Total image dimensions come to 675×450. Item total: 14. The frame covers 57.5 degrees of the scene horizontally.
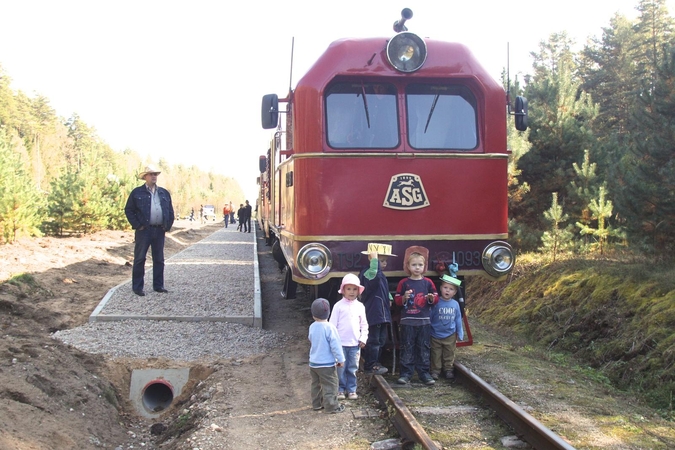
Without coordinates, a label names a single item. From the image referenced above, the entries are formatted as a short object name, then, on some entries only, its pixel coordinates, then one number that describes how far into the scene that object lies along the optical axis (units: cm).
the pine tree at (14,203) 1552
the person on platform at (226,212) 4325
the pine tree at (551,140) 1212
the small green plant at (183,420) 532
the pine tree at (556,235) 1078
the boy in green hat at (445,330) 607
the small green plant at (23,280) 999
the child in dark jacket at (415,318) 586
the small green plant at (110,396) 596
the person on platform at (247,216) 3544
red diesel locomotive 614
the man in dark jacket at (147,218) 948
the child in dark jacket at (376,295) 581
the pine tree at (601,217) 999
